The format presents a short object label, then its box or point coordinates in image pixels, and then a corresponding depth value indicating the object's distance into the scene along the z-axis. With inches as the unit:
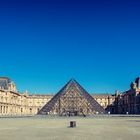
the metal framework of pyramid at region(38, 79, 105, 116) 2196.2
